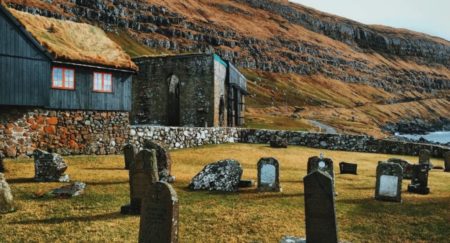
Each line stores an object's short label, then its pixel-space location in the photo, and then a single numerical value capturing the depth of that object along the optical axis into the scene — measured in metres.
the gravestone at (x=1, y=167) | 17.74
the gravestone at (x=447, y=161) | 25.02
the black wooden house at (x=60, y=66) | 23.78
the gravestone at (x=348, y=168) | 21.66
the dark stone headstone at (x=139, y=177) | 12.05
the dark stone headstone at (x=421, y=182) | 16.75
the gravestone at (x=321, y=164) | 16.75
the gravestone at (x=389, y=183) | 14.73
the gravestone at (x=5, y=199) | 11.75
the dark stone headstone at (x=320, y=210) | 8.79
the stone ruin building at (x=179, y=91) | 38.56
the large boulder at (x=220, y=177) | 15.62
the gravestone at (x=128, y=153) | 19.83
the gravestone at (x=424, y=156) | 24.16
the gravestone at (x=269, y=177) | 15.82
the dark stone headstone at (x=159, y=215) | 7.93
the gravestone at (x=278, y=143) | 34.34
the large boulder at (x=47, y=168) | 16.16
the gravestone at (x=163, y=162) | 17.28
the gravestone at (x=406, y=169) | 20.49
